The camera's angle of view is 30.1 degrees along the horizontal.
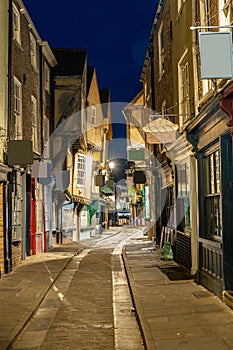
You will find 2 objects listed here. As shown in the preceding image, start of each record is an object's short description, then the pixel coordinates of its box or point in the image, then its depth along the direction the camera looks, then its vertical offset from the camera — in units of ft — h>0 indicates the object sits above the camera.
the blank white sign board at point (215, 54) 24.82 +8.56
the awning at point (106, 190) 149.79 +4.84
